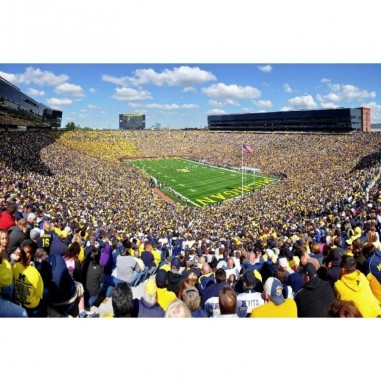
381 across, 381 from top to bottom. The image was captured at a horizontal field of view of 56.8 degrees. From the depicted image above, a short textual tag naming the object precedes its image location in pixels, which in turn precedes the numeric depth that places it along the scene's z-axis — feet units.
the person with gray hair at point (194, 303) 11.94
